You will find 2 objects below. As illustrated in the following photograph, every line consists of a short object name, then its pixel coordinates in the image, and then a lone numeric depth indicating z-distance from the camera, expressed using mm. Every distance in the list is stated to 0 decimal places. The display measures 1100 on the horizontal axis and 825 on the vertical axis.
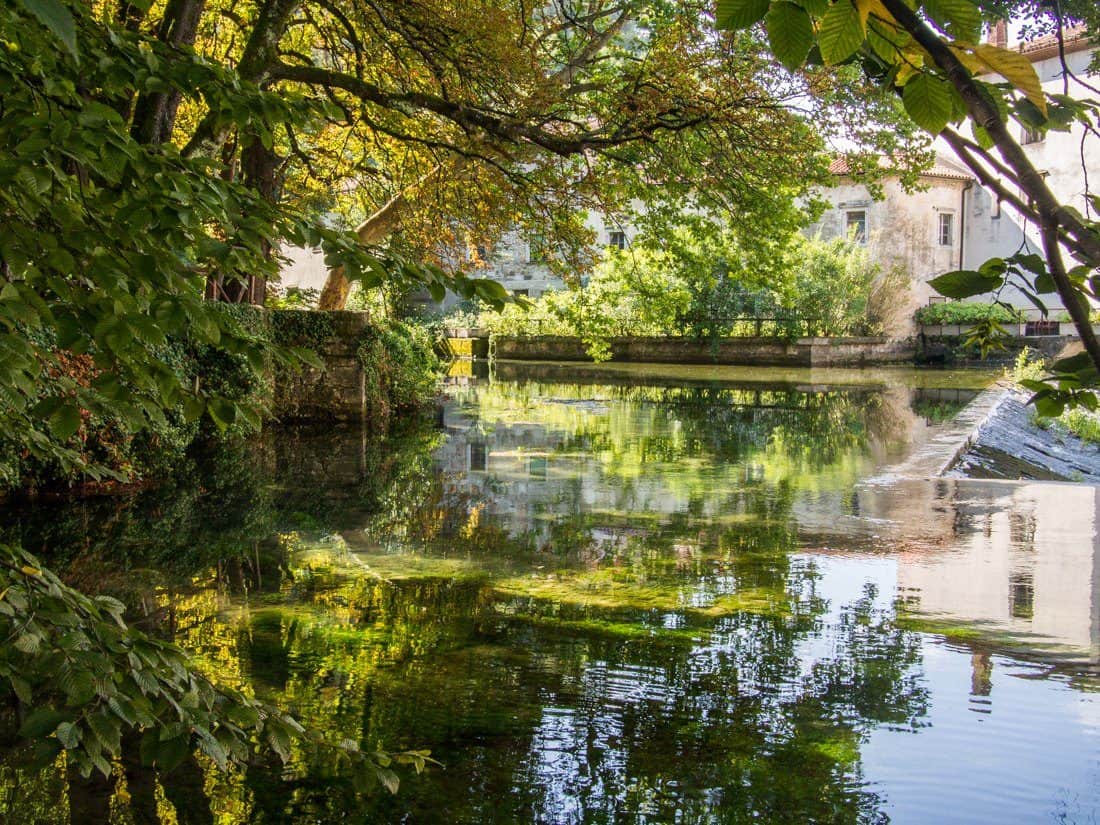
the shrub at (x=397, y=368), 15219
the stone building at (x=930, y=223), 39594
